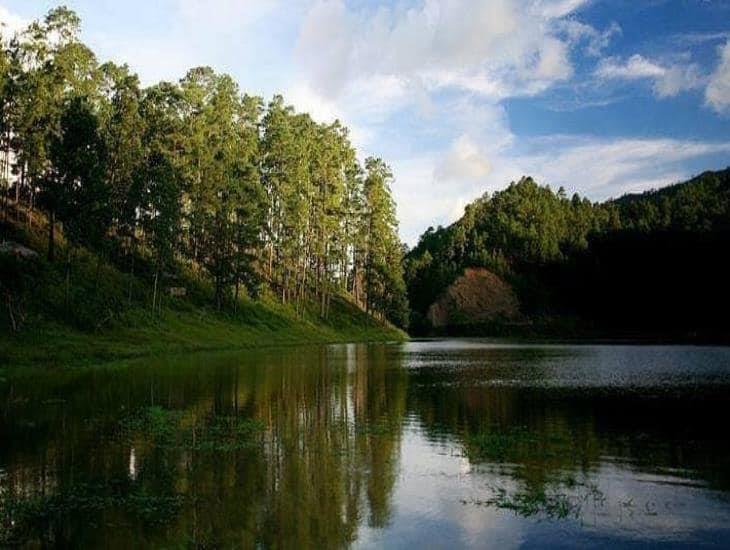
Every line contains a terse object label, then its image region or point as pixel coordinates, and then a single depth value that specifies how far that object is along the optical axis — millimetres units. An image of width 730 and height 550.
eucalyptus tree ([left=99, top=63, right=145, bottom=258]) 74125
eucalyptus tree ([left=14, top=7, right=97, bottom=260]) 68562
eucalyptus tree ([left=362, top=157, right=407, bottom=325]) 124312
